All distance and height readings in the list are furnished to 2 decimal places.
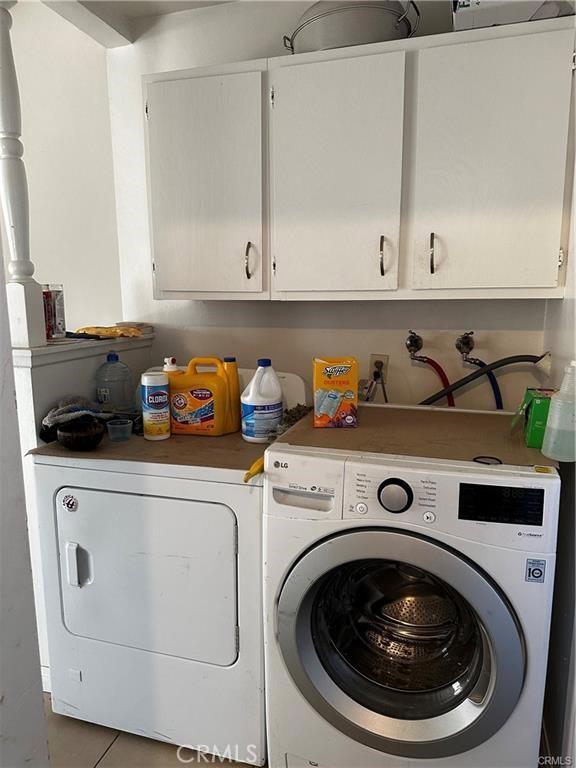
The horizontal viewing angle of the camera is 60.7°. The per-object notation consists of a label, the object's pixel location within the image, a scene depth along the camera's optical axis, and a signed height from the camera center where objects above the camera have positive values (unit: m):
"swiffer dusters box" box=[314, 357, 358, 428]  1.48 -0.27
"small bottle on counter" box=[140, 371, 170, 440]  1.63 -0.33
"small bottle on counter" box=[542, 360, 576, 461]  1.18 -0.29
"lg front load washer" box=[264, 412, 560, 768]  1.11 -0.77
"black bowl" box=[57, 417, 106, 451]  1.49 -0.39
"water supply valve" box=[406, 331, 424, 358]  1.90 -0.15
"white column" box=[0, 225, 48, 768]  0.96 -0.61
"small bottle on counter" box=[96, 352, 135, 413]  1.87 -0.31
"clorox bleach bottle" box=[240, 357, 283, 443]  1.59 -0.32
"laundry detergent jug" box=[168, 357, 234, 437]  1.69 -0.34
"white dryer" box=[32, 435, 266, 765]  1.38 -0.82
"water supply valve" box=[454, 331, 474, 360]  1.85 -0.15
